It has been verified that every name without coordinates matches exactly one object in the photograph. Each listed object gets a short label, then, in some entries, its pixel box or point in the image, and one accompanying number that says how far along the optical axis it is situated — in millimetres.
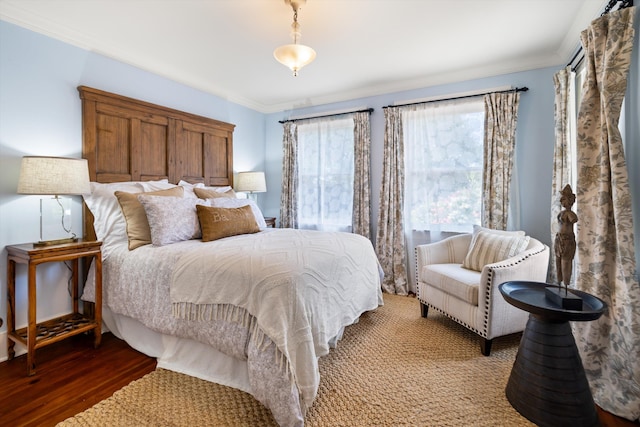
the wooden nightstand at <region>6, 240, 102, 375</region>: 1928
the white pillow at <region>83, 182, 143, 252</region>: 2438
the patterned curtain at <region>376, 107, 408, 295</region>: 3672
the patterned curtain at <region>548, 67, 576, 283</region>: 2676
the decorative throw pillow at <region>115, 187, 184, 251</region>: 2342
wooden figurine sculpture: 1604
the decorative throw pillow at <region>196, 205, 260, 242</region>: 2473
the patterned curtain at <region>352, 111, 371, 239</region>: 3881
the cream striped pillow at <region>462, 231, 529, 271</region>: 2449
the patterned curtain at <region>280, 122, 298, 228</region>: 4410
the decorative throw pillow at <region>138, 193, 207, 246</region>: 2303
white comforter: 1488
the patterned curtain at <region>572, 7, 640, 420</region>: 1517
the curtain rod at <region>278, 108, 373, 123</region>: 3882
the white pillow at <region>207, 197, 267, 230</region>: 2873
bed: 1508
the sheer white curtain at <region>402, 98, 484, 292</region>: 3352
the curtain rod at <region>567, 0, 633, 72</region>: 1652
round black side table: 1469
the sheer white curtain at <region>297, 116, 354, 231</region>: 4113
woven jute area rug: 1537
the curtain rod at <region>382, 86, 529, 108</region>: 3096
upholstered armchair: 2105
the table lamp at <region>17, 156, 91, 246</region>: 2025
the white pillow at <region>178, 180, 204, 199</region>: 2953
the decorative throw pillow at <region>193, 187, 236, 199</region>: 3016
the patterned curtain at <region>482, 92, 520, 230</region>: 3111
